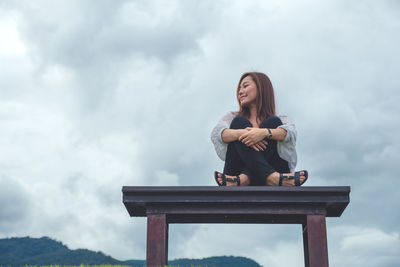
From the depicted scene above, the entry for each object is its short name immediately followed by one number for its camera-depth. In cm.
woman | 465
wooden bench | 433
